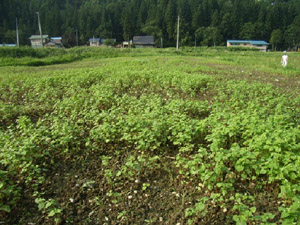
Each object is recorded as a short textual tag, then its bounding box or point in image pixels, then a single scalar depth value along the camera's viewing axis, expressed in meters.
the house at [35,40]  66.44
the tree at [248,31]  74.94
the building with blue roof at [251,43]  69.31
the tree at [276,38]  70.31
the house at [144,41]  67.81
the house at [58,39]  66.07
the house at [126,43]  69.02
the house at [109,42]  62.91
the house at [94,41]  71.00
